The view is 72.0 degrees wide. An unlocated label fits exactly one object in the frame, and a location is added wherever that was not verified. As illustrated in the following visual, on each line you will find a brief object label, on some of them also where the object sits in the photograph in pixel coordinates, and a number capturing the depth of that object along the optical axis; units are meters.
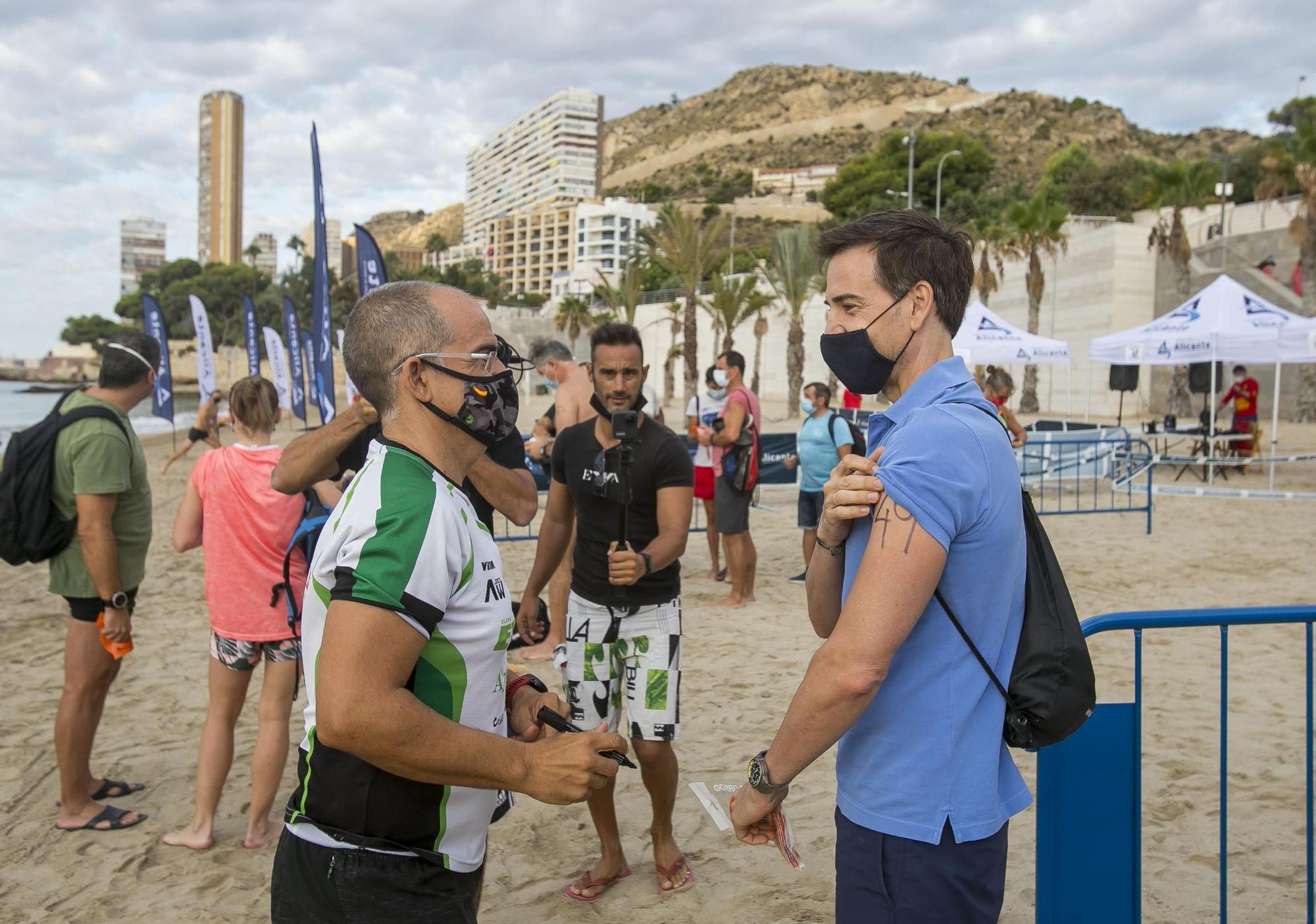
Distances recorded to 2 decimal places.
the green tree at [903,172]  67.19
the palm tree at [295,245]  103.81
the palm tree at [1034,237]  33.78
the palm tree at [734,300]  40.19
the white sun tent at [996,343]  16.69
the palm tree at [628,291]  47.16
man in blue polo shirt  1.63
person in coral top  3.78
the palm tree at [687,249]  35.78
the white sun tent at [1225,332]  14.30
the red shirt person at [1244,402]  16.38
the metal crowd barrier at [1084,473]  13.61
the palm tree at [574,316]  63.00
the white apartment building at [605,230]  121.38
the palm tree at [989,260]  36.62
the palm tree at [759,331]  49.78
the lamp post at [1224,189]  33.09
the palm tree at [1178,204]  30.22
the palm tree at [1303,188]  23.34
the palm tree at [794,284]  39.56
